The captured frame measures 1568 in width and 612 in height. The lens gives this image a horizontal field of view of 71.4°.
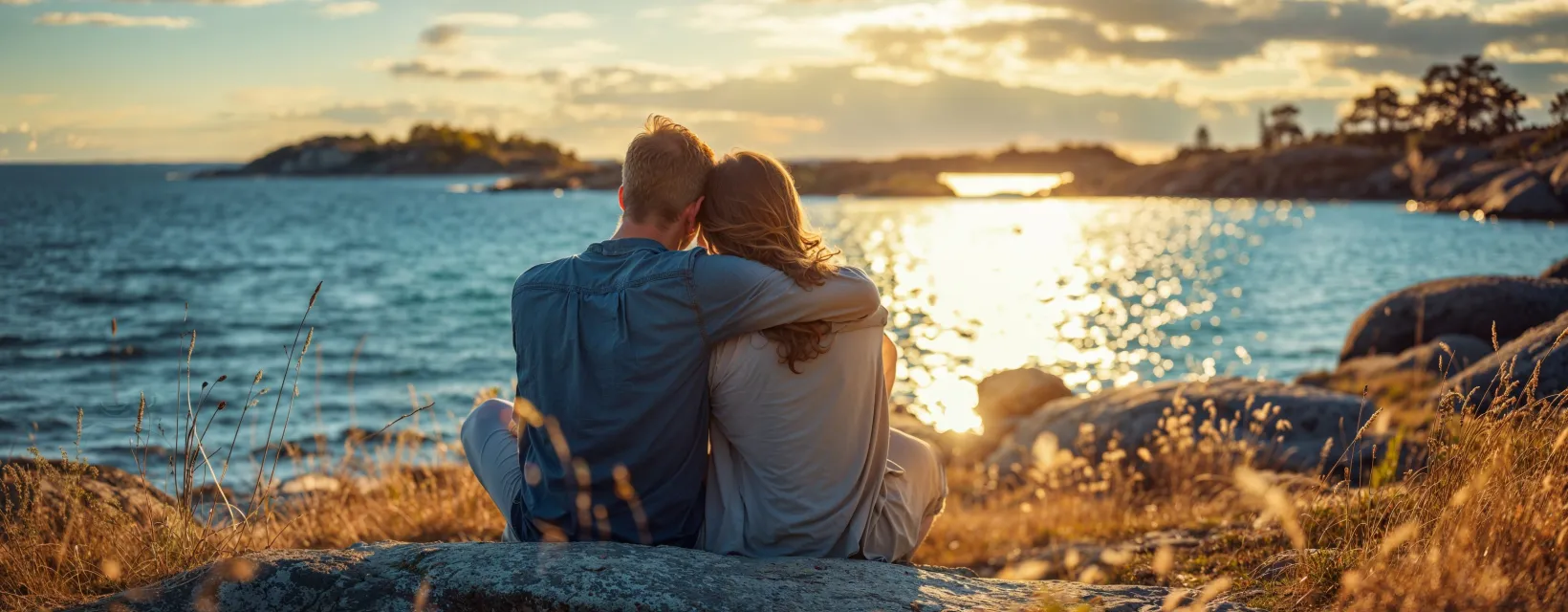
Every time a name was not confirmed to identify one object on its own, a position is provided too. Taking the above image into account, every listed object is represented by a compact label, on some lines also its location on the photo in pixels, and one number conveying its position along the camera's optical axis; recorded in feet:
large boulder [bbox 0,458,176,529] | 13.99
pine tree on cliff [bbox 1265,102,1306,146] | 424.05
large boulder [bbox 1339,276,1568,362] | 37.99
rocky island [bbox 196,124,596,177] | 640.58
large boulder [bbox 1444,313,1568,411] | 20.01
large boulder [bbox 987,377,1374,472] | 29.40
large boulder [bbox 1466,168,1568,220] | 161.38
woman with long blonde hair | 11.97
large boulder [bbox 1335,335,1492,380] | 36.40
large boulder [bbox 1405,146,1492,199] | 204.44
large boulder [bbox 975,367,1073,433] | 46.78
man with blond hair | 11.55
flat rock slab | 9.73
